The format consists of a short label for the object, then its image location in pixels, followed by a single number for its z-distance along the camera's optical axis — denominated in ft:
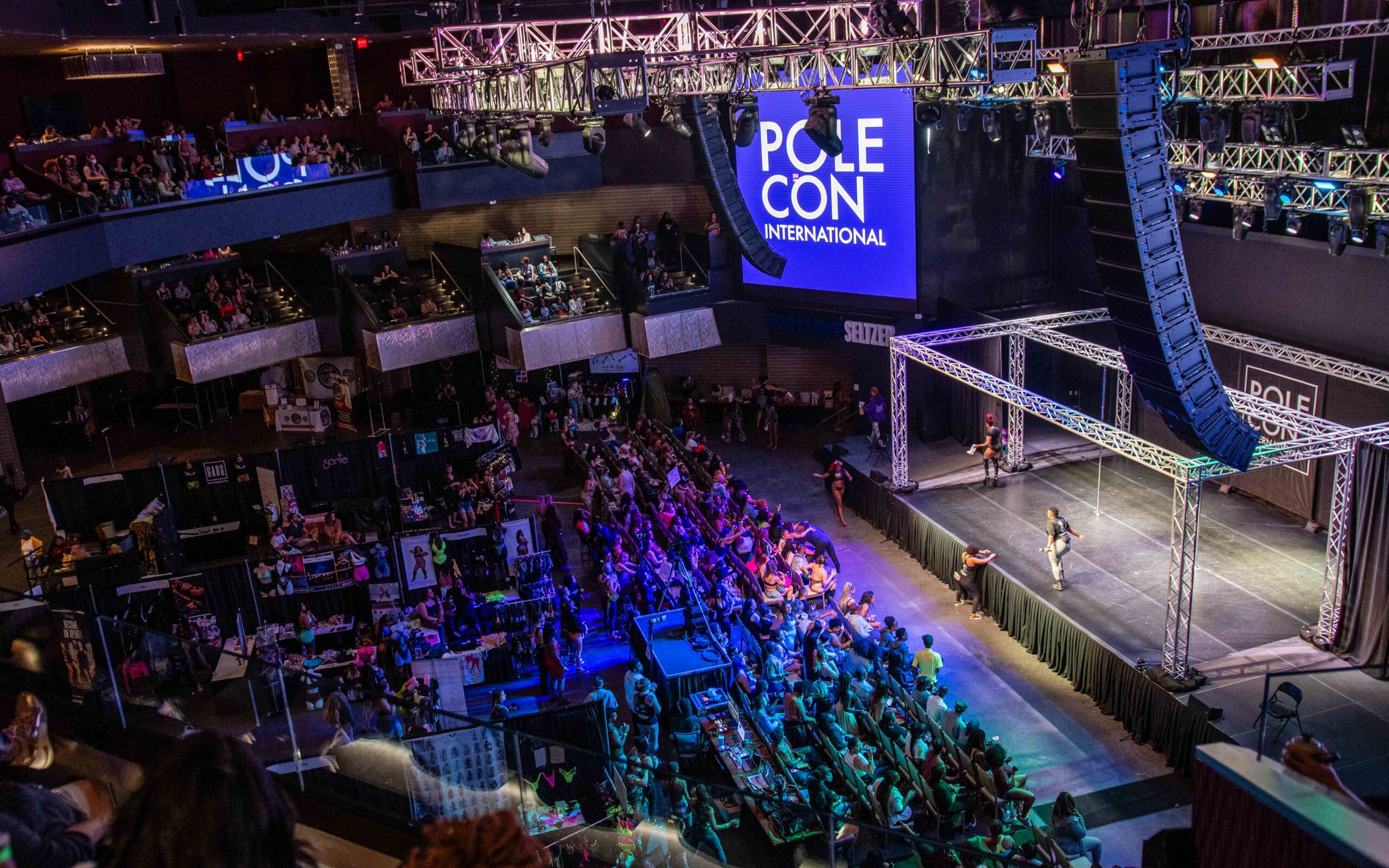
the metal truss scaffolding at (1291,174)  41.68
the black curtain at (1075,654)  39.40
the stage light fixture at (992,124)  54.70
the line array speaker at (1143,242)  31.91
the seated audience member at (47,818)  11.65
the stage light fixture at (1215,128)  46.14
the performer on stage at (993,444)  60.44
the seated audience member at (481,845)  9.20
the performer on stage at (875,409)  69.31
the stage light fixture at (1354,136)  45.03
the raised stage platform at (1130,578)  38.22
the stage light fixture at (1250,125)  46.24
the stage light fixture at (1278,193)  45.73
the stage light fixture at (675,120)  51.88
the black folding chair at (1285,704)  22.96
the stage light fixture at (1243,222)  48.75
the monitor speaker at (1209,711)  37.88
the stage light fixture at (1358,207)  42.11
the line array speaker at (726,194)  51.85
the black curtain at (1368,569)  40.19
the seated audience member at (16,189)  59.06
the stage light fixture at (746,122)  46.88
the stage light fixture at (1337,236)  46.29
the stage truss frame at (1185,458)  39.91
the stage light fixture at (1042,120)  56.18
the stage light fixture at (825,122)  43.45
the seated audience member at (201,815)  9.46
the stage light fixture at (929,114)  48.01
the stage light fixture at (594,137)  46.73
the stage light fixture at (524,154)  52.42
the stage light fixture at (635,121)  49.34
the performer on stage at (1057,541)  48.32
